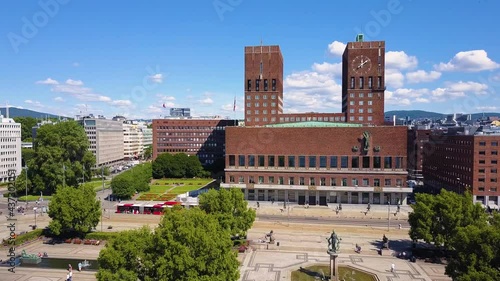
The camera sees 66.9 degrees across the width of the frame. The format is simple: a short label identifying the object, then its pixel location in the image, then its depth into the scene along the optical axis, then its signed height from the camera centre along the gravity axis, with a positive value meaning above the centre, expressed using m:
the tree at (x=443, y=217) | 54.59 -12.16
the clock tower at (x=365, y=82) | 121.56 +16.77
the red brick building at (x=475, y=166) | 97.25 -8.62
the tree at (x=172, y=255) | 35.12 -11.86
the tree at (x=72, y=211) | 63.28 -13.64
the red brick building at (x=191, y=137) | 176.12 -2.56
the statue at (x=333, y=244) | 48.12 -14.15
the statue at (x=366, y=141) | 100.50 -2.04
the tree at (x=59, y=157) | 104.75 -7.72
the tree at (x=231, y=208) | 57.64 -11.88
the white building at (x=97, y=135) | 183.00 -2.08
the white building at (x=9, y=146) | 137.50 -6.17
